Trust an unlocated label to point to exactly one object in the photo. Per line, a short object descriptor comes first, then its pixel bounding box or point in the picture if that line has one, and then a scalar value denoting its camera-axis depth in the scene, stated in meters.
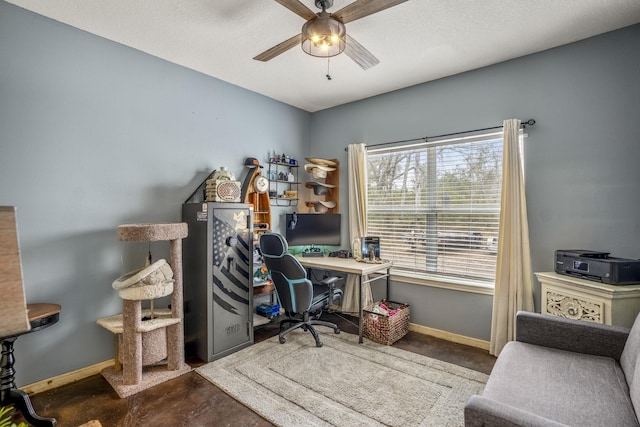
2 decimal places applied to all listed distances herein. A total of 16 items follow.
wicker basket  2.91
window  2.95
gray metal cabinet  2.61
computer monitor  3.68
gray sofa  1.17
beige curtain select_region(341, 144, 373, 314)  3.69
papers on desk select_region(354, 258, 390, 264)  3.24
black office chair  2.82
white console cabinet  1.99
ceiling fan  1.64
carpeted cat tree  2.19
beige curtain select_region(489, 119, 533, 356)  2.62
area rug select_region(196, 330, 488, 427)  1.91
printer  2.01
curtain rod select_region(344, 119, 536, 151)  2.67
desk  2.94
